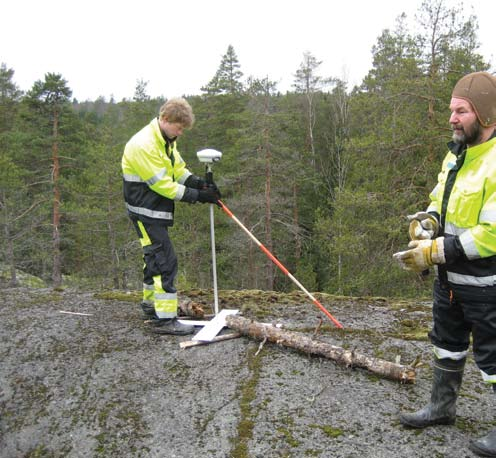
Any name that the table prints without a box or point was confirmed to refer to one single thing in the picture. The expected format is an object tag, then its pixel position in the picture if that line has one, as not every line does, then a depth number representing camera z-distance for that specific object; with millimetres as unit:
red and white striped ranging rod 4613
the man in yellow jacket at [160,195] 4402
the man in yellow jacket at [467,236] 2537
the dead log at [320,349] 3535
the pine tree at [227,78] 26562
